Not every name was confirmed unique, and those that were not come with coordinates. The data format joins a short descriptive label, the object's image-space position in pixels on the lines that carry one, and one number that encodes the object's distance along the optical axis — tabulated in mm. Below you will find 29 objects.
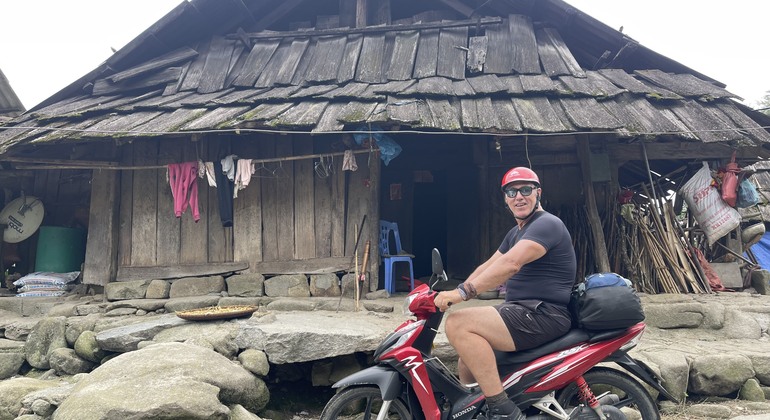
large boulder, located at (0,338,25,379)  6238
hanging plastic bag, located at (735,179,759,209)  6746
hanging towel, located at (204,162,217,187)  6858
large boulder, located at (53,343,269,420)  3461
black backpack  3120
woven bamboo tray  5691
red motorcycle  3186
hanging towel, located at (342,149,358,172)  6574
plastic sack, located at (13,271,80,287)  7715
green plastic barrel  8094
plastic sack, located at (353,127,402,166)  6398
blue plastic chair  7004
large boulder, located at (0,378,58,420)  4316
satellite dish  8242
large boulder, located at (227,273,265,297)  6973
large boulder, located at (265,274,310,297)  6906
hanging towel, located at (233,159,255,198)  6727
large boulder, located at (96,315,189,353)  5617
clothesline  6711
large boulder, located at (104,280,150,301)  7176
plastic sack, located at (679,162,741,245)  6727
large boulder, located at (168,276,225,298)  7109
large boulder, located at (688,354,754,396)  4645
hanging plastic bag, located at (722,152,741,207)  6656
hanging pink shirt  6988
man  3049
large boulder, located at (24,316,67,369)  6215
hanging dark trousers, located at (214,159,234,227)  6926
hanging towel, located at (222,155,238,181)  6785
